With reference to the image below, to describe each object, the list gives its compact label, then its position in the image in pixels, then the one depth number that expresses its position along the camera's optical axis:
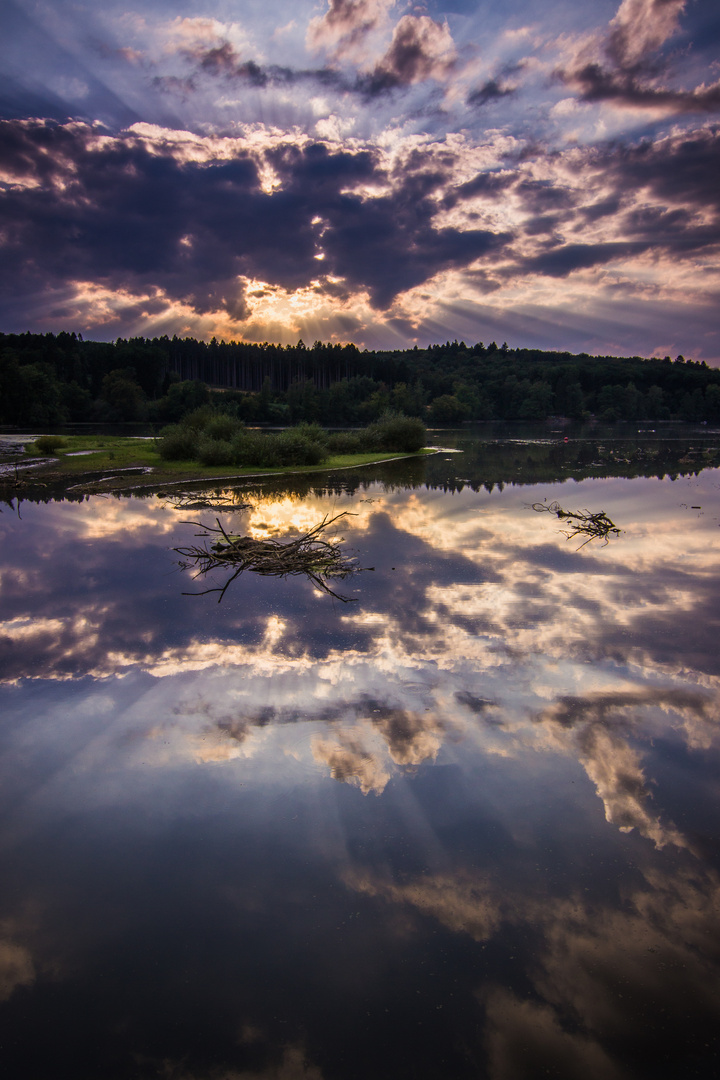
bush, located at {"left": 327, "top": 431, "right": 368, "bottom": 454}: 45.75
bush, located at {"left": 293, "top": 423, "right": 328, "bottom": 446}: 40.09
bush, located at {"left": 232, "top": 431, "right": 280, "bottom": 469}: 36.03
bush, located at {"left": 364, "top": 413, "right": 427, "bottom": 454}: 48.56
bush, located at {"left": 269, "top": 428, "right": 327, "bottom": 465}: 36.84
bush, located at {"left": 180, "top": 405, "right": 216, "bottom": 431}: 42.47
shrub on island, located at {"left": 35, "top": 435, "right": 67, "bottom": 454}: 44.62
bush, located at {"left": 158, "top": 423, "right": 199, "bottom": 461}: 39.03
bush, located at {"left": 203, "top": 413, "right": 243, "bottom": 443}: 39.53
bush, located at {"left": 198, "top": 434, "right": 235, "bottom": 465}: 35.72
